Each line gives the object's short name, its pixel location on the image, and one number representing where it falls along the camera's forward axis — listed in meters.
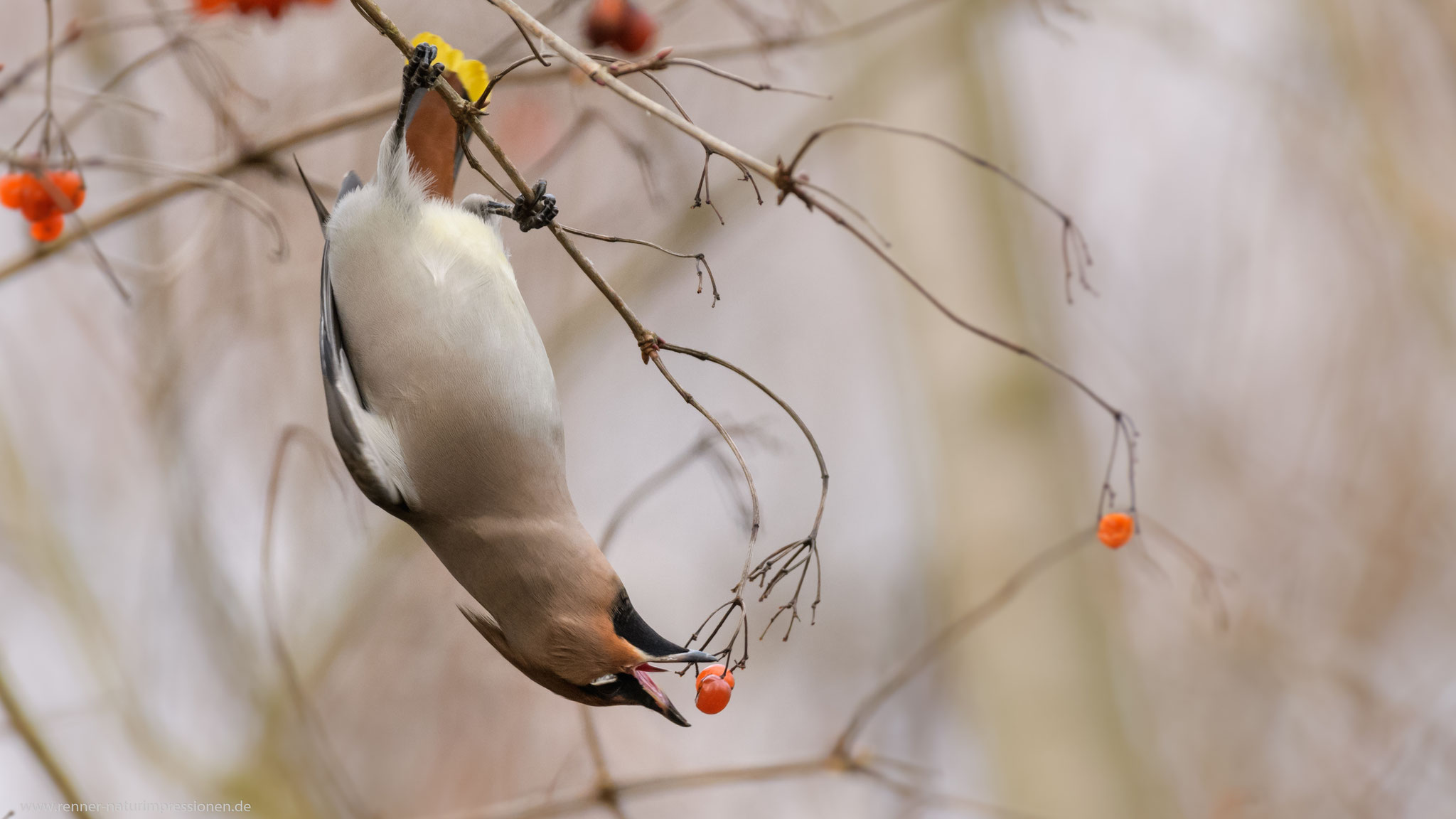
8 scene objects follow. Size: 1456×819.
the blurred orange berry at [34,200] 4.73
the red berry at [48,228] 4.78
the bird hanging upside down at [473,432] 4.46
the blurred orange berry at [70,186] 4.68
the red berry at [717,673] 3.81
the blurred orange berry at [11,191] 4.74
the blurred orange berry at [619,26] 5.73
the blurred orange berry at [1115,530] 4.59
